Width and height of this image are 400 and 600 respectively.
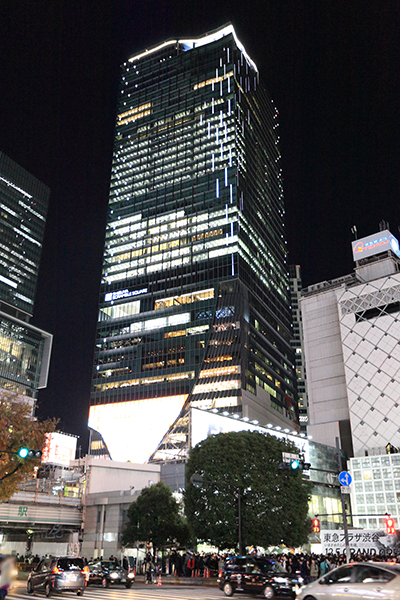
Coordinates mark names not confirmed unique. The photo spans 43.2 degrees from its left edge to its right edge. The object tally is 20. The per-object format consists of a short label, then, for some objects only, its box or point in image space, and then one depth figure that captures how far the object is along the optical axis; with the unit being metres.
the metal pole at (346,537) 27.21
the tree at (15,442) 35.09
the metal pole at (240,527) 36.81
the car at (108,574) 30.66
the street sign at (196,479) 36.94
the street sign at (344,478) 27.61
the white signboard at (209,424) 58.75
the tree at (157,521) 48.88
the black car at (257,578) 24.48
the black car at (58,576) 24.20
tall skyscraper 128.75
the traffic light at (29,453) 27.48
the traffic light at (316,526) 32.81
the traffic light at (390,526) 40.69
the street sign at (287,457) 29.70
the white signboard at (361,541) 44.91
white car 13.95
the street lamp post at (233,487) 36.97
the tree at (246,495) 39.72
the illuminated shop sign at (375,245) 109.44
